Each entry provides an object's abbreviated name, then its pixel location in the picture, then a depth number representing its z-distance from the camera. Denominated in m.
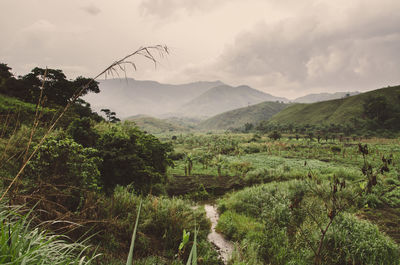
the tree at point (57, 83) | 20.27
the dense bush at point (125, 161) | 9.13
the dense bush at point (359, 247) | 5.94
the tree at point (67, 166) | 6.04
